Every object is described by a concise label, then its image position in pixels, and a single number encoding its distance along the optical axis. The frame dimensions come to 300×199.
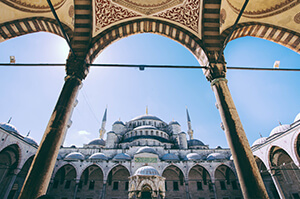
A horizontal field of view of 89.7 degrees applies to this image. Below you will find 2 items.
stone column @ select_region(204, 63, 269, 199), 3.19
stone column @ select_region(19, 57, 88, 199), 3.04
